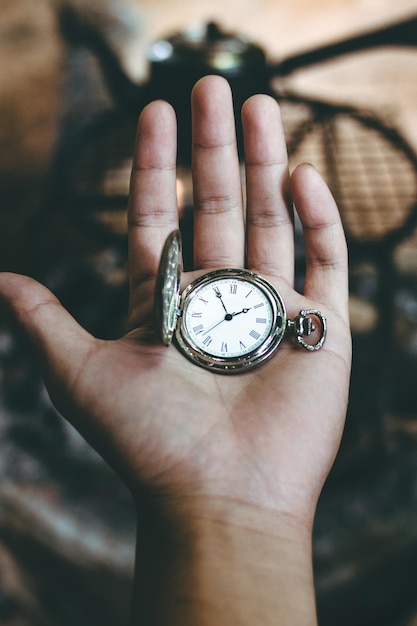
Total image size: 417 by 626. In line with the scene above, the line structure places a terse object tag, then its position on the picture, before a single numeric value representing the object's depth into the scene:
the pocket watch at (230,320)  0.32
